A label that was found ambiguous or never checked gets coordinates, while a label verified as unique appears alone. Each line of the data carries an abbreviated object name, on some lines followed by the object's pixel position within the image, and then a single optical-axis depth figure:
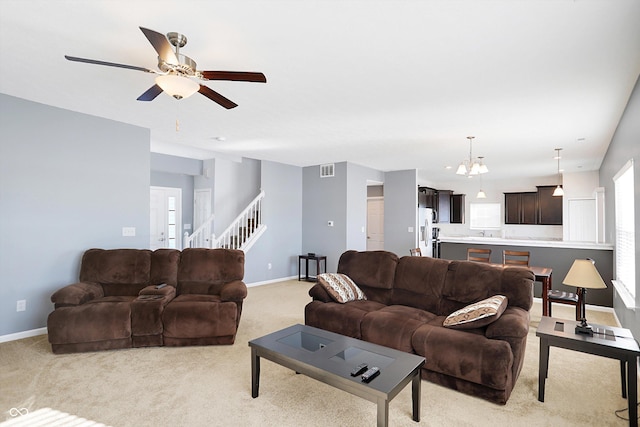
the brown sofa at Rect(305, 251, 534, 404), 2.48
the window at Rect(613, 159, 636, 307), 3.40
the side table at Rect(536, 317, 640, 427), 2.05
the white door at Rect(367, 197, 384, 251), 8.74
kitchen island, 5.05
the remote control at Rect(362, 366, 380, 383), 1.95
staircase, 6.54
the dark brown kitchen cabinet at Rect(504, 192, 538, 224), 9.02
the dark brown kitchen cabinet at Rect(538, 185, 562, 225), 8.61
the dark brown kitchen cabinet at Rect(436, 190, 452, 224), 10.37
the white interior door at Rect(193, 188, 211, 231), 7.44
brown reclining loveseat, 3.30
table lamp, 2.41
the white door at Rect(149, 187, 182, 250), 7.15
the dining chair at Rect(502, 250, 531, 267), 4.89
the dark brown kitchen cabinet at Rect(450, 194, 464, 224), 10.37
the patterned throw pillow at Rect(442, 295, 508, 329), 2.63
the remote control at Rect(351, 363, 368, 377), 2.02
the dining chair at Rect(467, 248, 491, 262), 5.18
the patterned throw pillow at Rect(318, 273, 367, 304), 3.64
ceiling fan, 2.19
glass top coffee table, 1.91
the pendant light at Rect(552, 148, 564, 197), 6.51
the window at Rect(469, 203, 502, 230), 9.95
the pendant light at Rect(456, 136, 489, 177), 4.79
